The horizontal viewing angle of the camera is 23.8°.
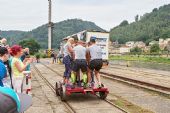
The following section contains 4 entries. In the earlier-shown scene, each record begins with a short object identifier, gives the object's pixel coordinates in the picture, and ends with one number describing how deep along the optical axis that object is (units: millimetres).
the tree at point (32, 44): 125100
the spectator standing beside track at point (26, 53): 12151
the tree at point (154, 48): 140350
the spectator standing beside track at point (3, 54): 7305
